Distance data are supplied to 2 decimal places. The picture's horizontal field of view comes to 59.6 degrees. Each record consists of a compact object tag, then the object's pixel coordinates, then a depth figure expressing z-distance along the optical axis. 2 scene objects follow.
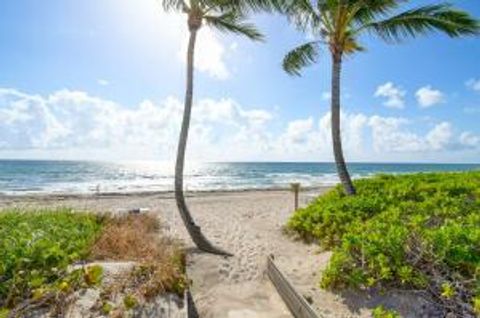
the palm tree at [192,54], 9.27
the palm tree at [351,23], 11.70
